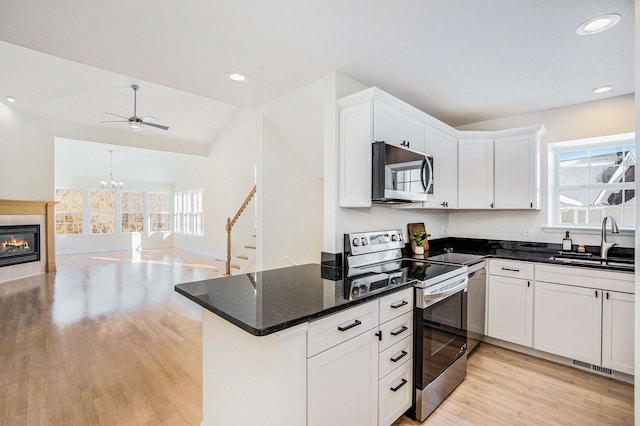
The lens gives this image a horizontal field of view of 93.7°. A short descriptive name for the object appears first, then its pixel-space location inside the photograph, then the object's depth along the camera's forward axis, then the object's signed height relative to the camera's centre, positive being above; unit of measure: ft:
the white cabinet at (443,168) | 10.14 +1.58
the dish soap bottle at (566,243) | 10.47 -1.09
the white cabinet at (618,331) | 7.96 -3.23
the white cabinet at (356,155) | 7.78 +1.50
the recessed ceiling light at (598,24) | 5.84 +3.81
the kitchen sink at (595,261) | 8.53 -1.48
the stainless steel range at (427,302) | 6.61 -2.18
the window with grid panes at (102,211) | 32.07 -0.11
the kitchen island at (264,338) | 4.21 -2.03
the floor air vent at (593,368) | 8.54 -4.56
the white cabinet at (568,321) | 8.48 -3.23
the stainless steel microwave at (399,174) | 7.62 +1.00
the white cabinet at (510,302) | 9.57 -2.98
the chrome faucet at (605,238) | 9.39 -0.83
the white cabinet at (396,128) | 7.81 +2.38
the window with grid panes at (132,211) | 34.01 -0.10
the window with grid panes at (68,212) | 30.30 -0.22
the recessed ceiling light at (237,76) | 8.16 +3.75
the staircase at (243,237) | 18.71 -1.77
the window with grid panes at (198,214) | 30.50 -0.37
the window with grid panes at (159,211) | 35.58 -0.09
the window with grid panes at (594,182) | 10.16 +1.07
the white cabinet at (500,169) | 10.82 +1.61
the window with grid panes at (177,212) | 35.06 -0.20
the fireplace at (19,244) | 19.26 -2.30
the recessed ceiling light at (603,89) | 9.10 +3.79
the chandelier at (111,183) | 31.34 +2.86
